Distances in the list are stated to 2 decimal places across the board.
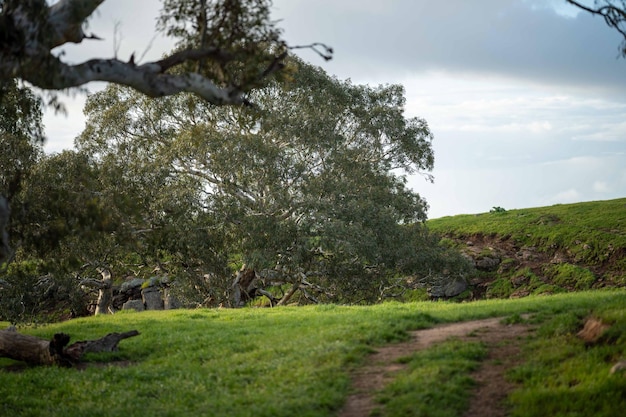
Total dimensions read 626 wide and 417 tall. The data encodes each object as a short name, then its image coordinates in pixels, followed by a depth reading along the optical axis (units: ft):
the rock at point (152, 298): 180.04
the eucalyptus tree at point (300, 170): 129.80
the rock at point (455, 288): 172.03
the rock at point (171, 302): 168.96
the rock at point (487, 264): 178.19
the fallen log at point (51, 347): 71.72
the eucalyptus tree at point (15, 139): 56.44
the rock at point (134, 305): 180.65
